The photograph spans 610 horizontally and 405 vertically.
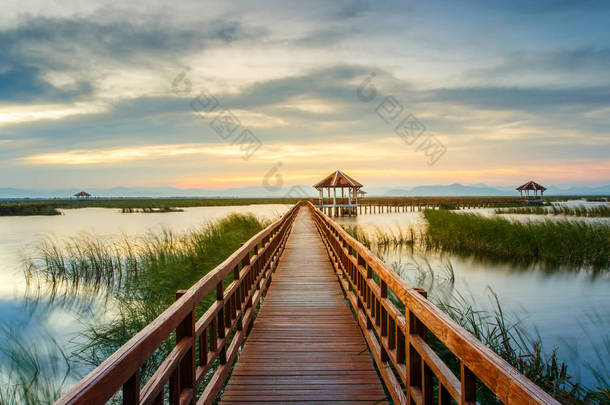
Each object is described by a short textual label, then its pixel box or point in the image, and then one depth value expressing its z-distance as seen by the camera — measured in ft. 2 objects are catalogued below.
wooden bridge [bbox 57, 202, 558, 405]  5.16
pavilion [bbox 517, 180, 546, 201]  180.86
